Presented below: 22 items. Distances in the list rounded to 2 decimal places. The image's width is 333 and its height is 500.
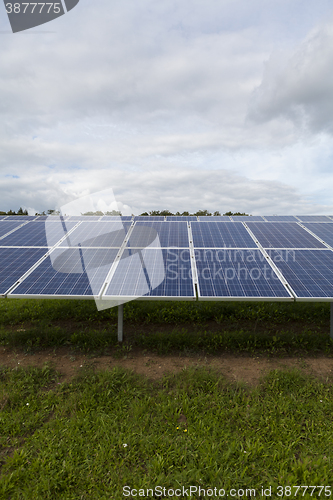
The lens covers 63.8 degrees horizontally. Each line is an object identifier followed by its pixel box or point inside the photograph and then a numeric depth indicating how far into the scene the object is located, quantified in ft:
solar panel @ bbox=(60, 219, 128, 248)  32.17
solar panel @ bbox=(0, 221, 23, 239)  37.15
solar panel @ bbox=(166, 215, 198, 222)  54.29
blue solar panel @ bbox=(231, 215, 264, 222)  53.90
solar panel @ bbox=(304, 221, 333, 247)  34.19
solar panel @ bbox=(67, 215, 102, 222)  40.40
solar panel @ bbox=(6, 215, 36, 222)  47.96
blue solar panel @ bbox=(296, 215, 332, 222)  47.93
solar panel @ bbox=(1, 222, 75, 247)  32.83
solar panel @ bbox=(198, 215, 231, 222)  53.36
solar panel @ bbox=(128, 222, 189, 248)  31.65
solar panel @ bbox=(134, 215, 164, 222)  51.99
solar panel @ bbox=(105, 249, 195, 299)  23.90
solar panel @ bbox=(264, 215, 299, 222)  52.75
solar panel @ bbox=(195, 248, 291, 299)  24.02
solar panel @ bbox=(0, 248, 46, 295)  25.71
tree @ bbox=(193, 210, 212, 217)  180.42
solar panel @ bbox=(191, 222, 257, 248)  31.89
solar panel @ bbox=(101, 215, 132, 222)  41.41
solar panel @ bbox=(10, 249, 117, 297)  24.32
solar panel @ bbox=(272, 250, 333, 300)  24.61
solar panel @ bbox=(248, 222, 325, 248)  32.36
